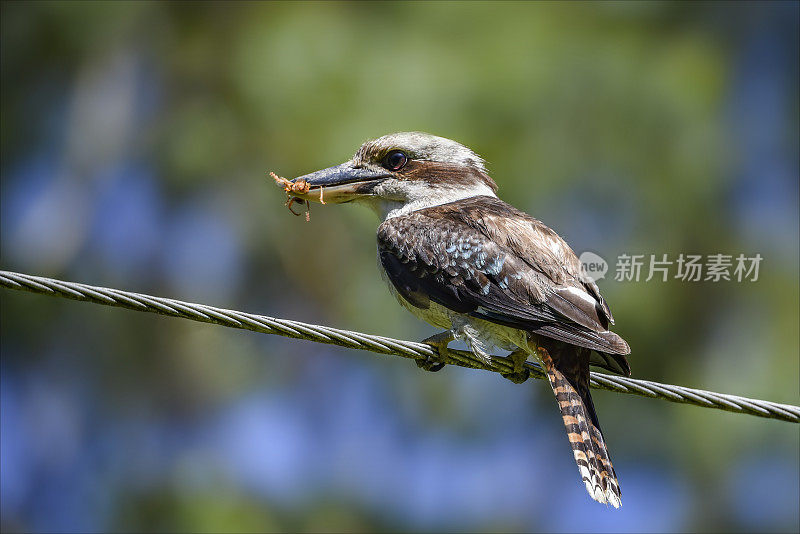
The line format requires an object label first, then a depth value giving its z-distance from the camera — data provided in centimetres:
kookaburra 755
